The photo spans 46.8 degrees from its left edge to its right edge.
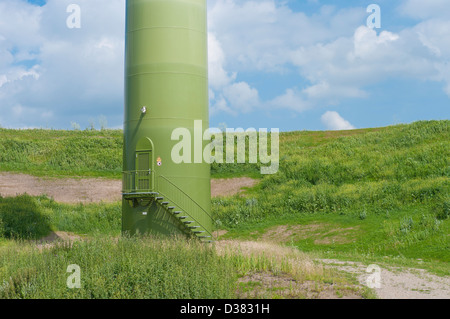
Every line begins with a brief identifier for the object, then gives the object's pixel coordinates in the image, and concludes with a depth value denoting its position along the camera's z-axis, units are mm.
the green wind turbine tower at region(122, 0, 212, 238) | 21594
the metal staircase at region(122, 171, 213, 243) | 21422
